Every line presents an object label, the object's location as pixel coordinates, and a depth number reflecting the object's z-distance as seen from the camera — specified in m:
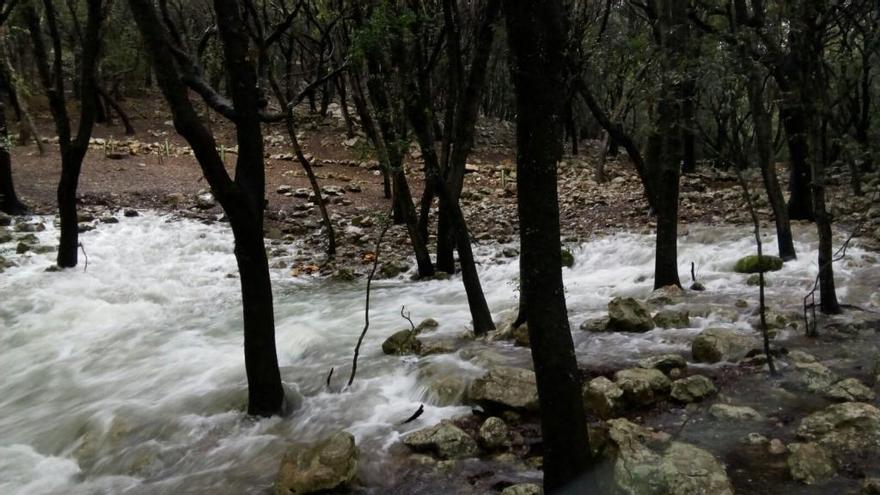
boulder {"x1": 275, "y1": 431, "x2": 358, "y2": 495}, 4.09
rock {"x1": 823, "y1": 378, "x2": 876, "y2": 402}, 4.73
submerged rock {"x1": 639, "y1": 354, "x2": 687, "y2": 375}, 5.58
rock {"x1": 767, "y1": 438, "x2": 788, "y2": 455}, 4.04
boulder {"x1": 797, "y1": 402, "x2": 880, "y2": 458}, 3.94
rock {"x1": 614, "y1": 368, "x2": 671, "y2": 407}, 4.91
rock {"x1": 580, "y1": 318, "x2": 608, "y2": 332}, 7.31
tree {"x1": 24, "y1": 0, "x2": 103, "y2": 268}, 9.45
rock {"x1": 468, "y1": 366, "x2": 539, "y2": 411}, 4.87
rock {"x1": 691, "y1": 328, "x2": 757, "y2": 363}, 5.84
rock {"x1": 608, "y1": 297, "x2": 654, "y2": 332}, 7.05
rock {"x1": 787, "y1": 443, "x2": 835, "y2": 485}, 3.67
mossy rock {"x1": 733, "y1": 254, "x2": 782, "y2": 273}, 9.48
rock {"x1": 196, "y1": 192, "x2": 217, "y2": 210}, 15.52
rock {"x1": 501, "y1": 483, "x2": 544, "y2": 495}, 3.71
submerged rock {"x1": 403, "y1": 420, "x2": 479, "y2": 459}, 4.46
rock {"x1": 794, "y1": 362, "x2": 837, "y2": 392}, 5.03
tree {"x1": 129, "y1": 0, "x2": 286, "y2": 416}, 4.60
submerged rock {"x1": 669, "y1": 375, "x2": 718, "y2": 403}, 4.96
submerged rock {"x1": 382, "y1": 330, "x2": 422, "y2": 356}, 7.04
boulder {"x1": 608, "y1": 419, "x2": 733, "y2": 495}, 3.51
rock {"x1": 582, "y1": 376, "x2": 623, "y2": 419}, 4.78
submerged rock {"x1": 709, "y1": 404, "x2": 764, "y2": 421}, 4.60
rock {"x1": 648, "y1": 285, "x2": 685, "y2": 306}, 8.36
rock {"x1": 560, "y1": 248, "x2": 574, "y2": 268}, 12.00
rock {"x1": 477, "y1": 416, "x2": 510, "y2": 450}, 4.46
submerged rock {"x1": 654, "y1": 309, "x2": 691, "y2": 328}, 7.13
